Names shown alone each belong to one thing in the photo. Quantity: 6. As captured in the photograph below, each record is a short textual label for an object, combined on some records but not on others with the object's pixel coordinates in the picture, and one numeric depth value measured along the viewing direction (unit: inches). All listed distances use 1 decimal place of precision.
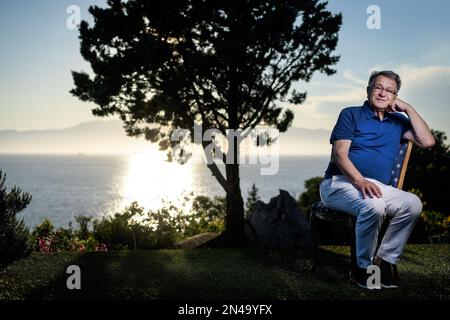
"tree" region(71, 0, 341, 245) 410.9
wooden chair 157.0
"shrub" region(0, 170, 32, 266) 182.4
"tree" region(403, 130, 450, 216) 601.3
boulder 371.9
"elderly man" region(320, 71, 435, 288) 149.9
